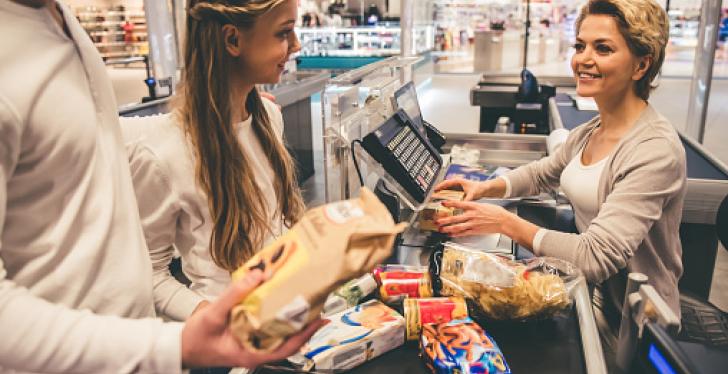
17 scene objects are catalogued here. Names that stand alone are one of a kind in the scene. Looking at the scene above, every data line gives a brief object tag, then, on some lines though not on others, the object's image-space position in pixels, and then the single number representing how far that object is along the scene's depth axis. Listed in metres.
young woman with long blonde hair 1.22
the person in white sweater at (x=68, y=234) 0.67
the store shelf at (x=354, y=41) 11.45
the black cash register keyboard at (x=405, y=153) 1.59
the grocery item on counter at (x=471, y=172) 2.19
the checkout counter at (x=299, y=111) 5.16
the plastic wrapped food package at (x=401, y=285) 1.31
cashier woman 1.56
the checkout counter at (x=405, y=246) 1.12
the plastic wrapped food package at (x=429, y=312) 1.17
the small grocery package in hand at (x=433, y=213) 1.71
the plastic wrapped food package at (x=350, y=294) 1.25
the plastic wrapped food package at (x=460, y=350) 1.02
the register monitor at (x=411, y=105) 1.95
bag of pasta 1.22
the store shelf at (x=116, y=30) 14.68
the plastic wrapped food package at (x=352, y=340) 1.06
